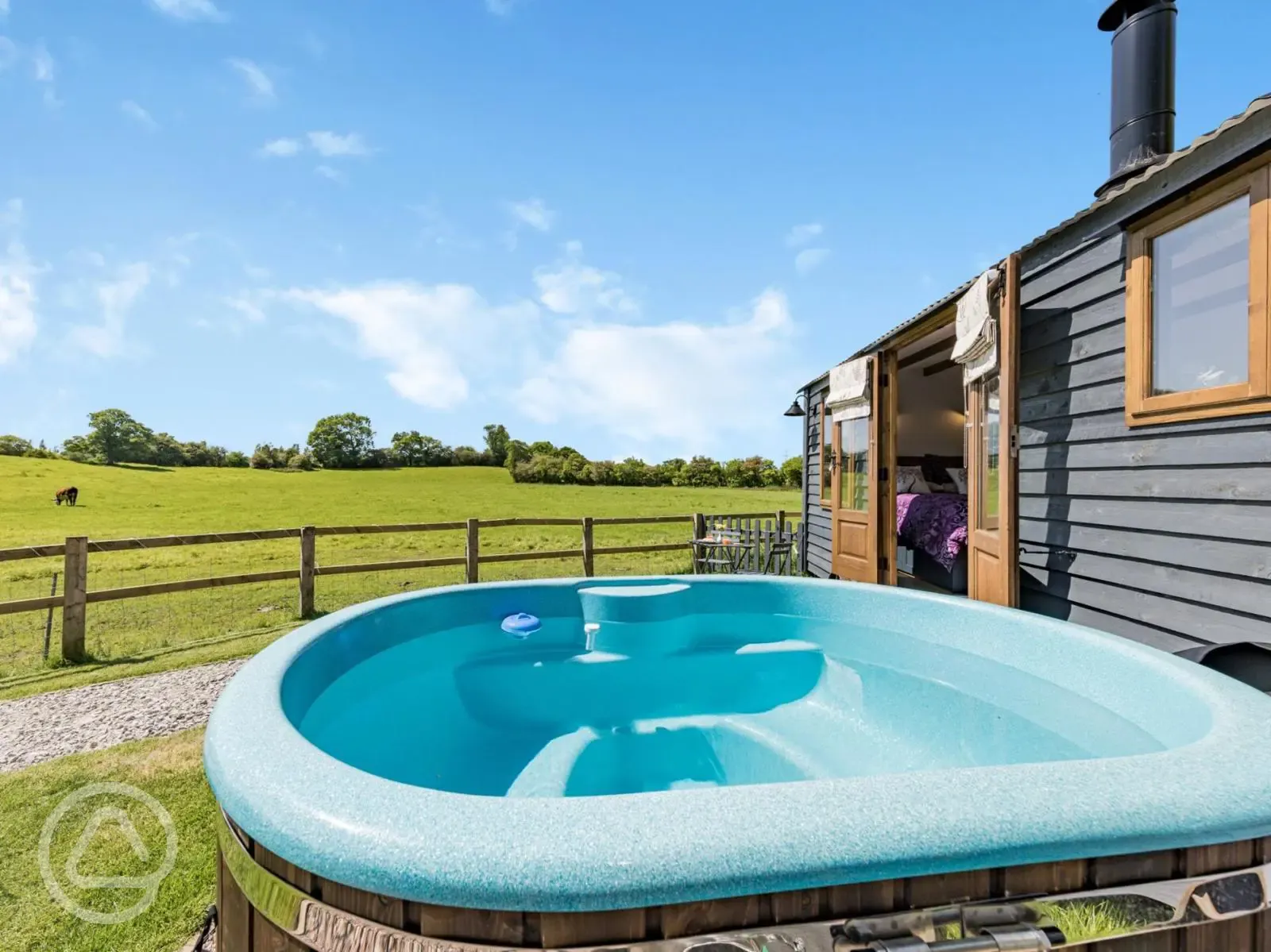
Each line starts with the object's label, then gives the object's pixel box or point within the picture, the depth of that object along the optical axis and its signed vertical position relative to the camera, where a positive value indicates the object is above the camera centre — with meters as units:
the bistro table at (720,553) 8.12 -1.06
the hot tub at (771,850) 0.78 -0.55
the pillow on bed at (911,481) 6.91 +0.05
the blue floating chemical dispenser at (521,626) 3.35 -0.86
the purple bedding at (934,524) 4.76 -0.35
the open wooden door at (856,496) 4.94 -0.12
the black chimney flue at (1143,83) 3.46 +2.47
